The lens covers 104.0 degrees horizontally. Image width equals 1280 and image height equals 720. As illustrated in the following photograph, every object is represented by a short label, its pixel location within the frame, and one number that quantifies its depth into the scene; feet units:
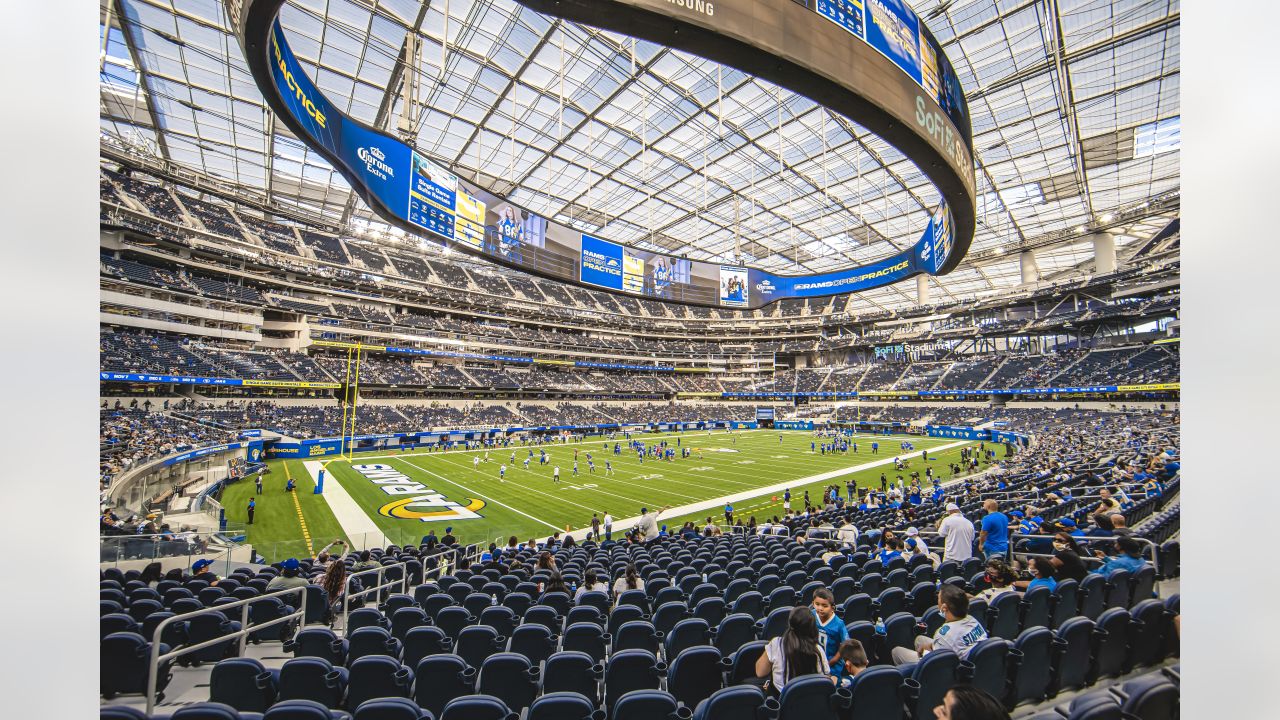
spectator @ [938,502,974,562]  25.57
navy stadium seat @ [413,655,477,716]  12.84
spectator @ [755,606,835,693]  11.78
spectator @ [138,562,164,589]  28.45
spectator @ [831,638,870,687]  11.96
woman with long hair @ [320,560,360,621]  25.40
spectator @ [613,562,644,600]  25.17
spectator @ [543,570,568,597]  24.26
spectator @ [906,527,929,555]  28.91
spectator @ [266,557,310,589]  25.09
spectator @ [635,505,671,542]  46.08
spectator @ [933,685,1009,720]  7.85
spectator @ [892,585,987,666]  13.07
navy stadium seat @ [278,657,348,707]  12.44
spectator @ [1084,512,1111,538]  27.67
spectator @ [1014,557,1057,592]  17.85
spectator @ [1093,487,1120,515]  29.50
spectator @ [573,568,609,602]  25.22
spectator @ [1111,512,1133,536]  23.71
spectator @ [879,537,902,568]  26.90
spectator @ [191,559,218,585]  27.63
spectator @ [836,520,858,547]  38.09
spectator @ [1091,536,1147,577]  18.90
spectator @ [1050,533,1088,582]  18.42
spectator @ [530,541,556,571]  32.52
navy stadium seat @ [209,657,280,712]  12.06
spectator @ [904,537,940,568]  27.14
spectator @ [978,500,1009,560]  25.18
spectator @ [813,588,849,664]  13.71
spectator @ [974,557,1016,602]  17.40
